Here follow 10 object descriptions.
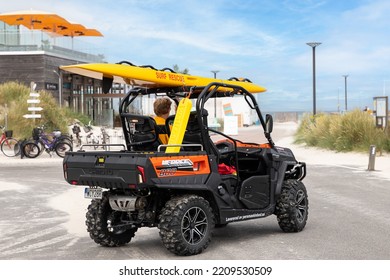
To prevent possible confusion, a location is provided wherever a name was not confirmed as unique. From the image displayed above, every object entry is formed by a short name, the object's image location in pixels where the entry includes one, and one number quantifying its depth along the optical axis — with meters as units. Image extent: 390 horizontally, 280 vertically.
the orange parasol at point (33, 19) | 48.28
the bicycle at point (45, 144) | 26.28
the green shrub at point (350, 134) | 25.59
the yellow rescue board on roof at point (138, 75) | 7.25
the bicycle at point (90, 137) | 31.33
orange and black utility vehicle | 6.85
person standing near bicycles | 32.41
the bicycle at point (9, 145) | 26.76
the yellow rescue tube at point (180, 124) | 7.23
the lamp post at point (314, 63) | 39.22
